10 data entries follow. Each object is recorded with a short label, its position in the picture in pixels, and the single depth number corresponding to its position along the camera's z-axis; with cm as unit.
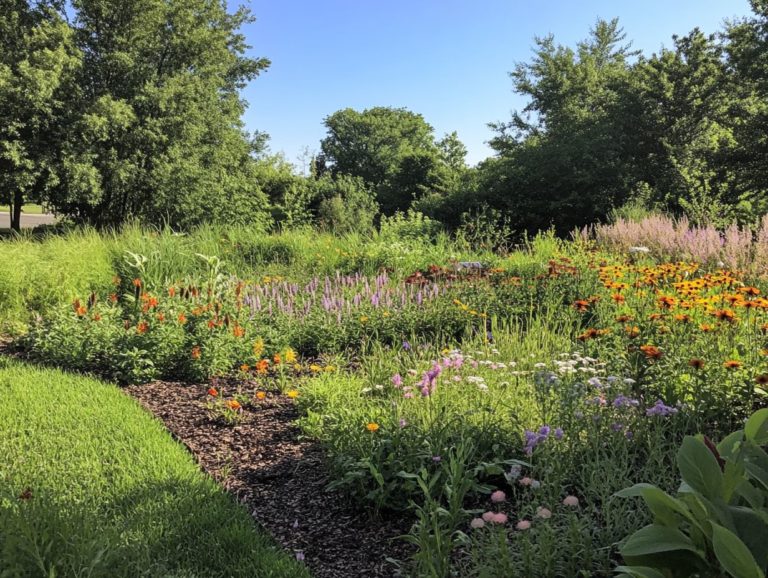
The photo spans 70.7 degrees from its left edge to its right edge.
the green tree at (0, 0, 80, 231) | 1348
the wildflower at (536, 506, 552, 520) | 179
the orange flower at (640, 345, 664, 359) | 292
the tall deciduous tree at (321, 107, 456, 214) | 4784
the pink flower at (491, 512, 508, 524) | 180
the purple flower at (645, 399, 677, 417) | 252
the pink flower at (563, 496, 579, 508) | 181
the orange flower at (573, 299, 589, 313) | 365
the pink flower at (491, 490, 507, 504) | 192
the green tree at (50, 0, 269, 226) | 1471
